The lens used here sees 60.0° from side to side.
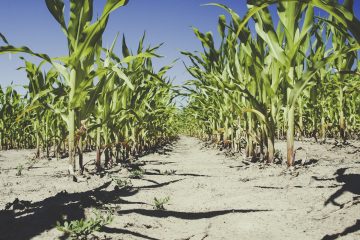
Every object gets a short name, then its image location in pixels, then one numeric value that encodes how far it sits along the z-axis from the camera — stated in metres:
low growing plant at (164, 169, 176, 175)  2.89
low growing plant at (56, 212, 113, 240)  1.25
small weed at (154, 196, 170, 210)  1.76
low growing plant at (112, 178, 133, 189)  2.26
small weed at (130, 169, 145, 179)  2.63
